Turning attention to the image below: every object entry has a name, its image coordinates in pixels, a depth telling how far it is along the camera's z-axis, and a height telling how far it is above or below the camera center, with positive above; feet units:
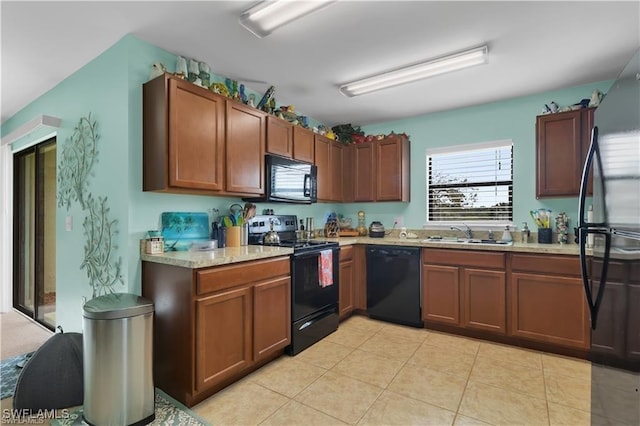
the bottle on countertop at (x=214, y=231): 9.04 -0.55
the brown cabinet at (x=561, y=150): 9.43 +1.95
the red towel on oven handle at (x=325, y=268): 9.95 -1.86
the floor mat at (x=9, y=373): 7.12 -4.10
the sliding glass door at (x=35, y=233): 11.11 -0.76
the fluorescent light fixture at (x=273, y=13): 5.92 +4.08
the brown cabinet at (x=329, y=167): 12.58 +1.91
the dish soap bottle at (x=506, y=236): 10.94 -0.89
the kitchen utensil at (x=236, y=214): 9.42 -0.05
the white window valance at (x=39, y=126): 9.38 +2.80
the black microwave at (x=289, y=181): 9.83 +1.10
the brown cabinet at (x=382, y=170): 12.91 +1.82
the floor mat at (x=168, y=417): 5.99 -4.12
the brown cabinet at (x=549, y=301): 8.58 -2.63
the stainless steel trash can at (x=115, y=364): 5.66 -2.85
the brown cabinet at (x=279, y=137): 9.95 +2.56
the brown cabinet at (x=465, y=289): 9.71 -2.58
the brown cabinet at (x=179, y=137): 7.11 +1.85
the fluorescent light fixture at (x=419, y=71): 8.01 +4.08
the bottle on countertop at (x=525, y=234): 10.77 -0.80
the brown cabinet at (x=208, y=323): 6.42 -2.54
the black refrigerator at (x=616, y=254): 3.23 -0.52
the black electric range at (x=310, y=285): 9.05 -2.32
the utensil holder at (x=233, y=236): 9.11 -0.70
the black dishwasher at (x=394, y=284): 11.03 -2.72
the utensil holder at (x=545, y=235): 10.25 -0.80
